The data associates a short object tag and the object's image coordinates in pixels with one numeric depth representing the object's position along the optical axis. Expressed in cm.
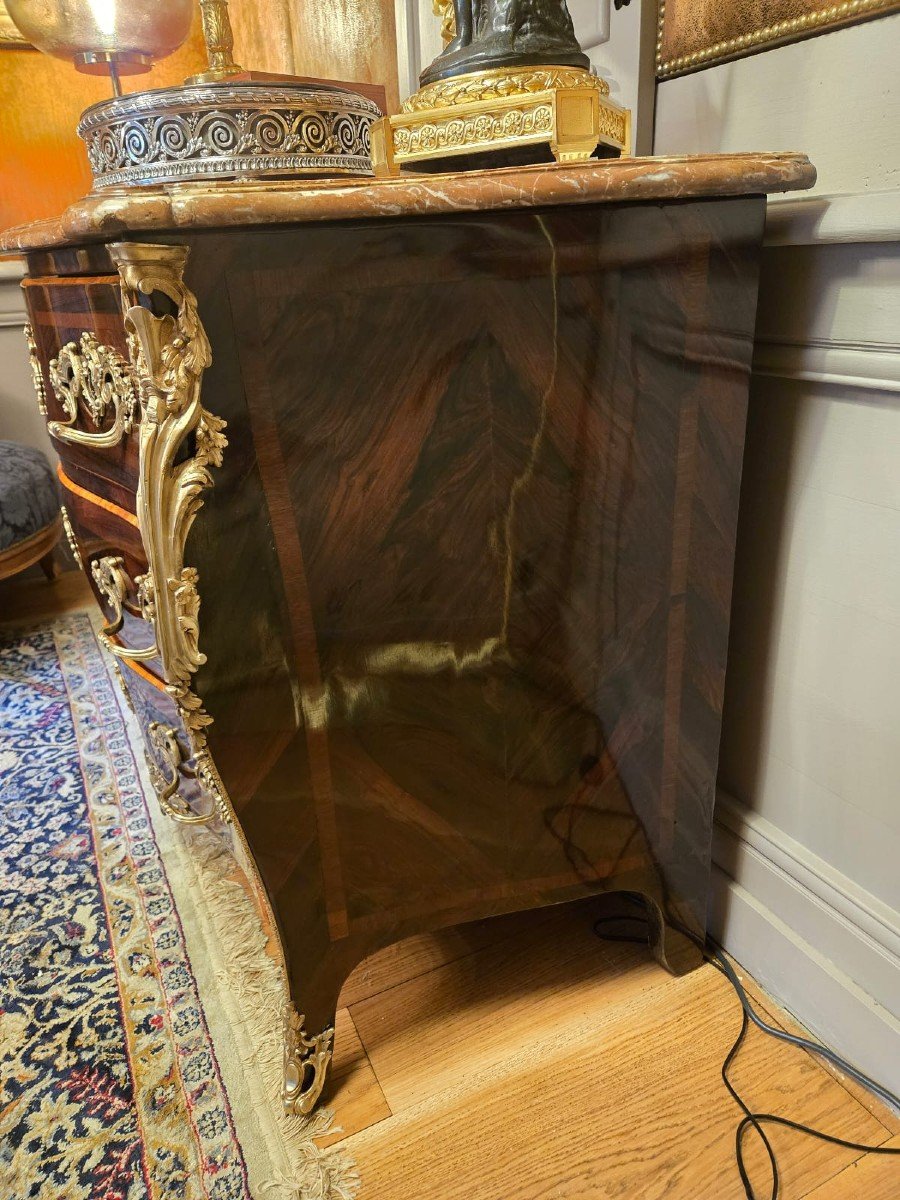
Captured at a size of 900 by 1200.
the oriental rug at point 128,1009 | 66
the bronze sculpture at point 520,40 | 61
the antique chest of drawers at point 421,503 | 48
